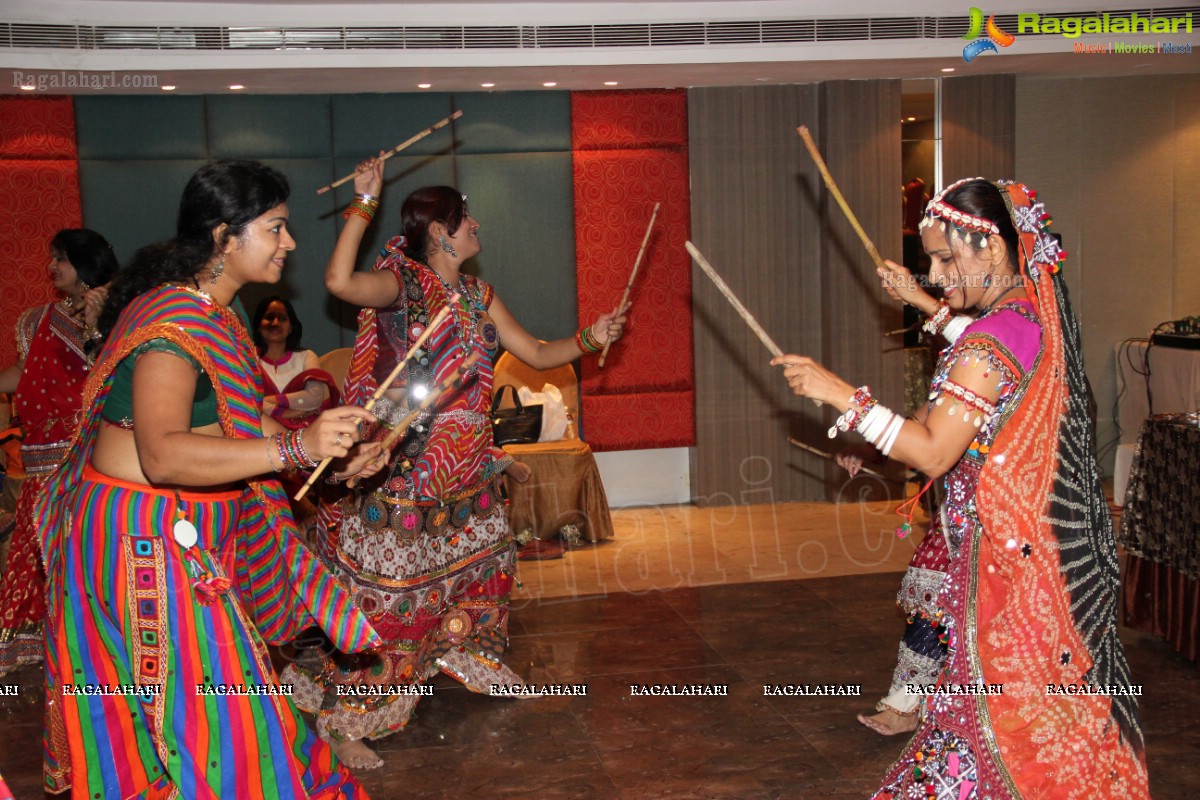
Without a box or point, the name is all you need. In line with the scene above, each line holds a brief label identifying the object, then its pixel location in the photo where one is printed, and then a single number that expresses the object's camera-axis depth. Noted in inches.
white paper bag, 233.1
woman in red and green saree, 153.9
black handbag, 229.0
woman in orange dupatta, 88.4
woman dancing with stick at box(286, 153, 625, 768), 133.3
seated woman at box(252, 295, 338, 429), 215.2
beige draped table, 227.5
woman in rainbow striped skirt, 82.1
